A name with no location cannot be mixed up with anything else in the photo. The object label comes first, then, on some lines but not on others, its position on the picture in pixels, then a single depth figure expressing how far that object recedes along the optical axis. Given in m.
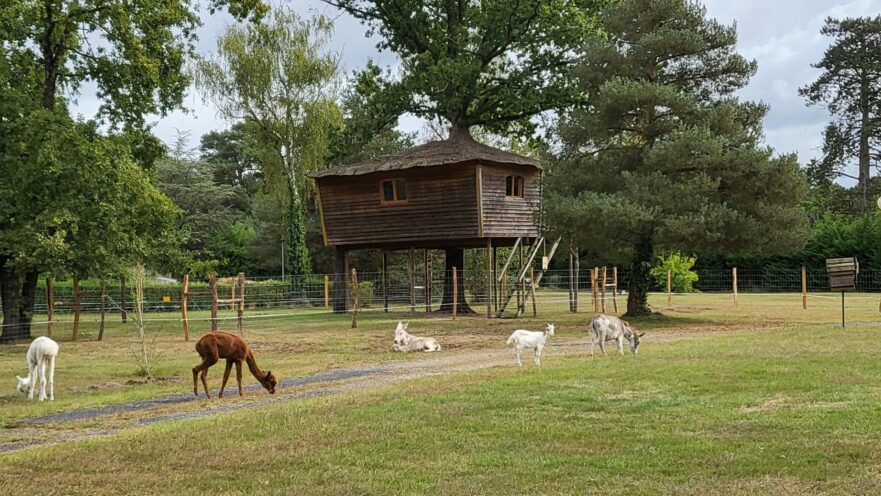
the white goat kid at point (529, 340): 15.62
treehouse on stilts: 34.59
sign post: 22.72
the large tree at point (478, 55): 35.16
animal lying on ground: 20.69
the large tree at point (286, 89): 50.19
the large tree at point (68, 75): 25.17
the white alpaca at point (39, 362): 13.76
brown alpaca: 13.33
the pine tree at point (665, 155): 26.53
